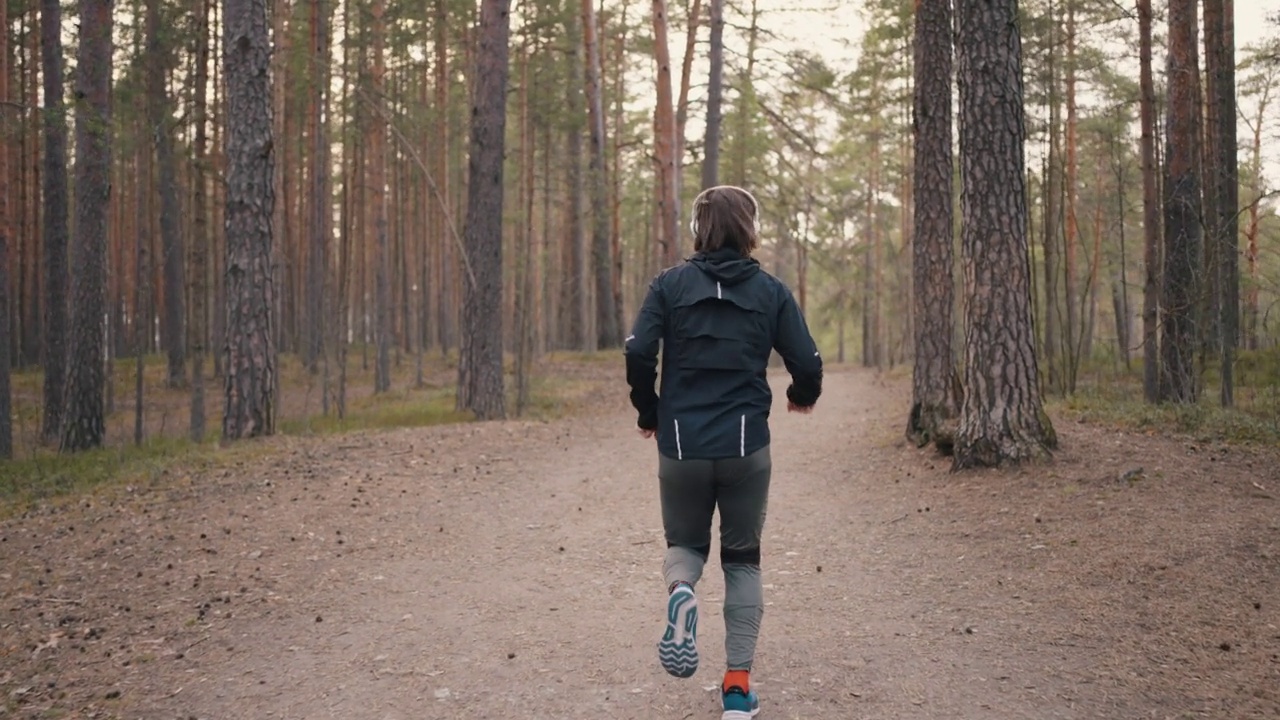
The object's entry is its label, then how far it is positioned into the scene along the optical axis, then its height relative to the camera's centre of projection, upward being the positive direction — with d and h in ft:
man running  13.23 -0.37
